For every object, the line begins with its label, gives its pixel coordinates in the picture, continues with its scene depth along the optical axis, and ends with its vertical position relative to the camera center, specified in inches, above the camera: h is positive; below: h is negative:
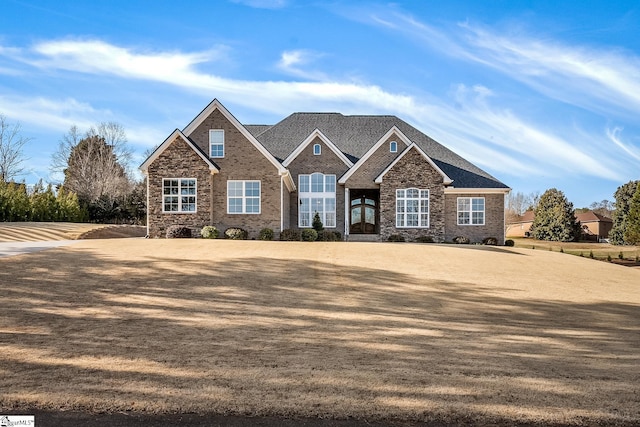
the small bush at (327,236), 1178.0 -51.2
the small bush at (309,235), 1133.7 -46.2
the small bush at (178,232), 1087.0 -38.1
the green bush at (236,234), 1095.0 -42.3
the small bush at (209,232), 1083.3 -37.7
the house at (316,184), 1124.5 +74.1
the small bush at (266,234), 1112.2 -43.0
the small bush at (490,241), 1285.7 -67.6
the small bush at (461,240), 1255.1 -63.5
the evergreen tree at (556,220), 2060.8 -22.2
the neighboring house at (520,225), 2798.7 -59.7
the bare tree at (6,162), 2017.7 +210.2
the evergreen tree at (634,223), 1489.9 -25.7
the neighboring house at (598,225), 2620.6 -55.2
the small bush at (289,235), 1121.4 -46.0
